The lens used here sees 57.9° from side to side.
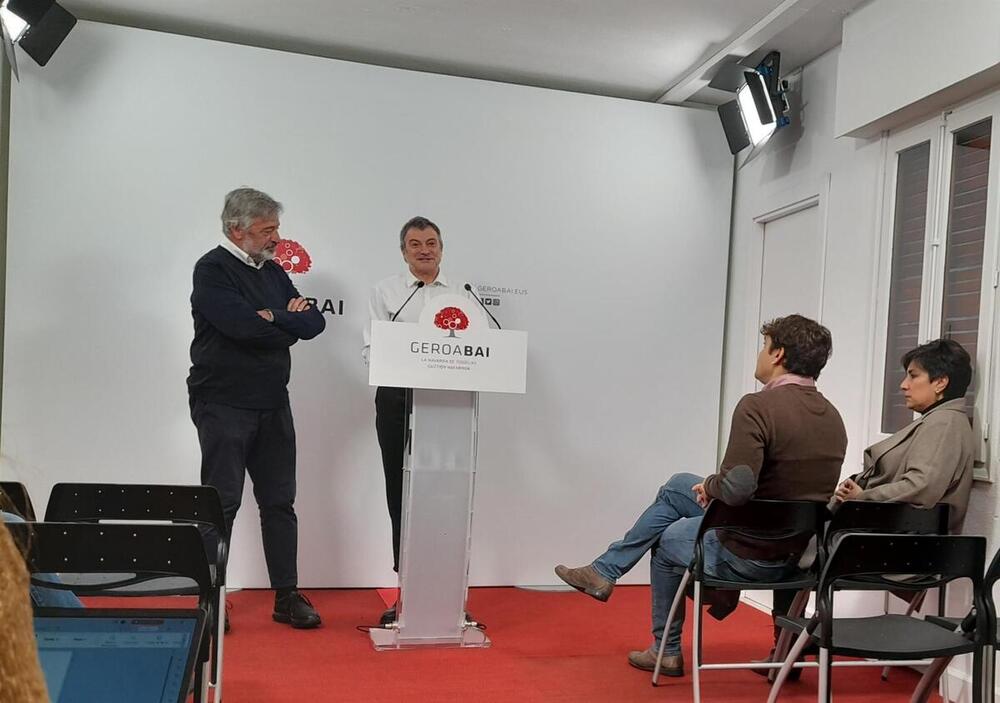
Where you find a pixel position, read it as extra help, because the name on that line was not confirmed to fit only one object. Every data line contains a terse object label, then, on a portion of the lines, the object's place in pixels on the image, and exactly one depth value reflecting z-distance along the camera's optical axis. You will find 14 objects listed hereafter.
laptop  1.34
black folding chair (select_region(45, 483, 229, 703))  2.75
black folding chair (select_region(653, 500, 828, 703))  3.13
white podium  3.73
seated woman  3.30
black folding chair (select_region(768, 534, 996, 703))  2.48
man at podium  4.37
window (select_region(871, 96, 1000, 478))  3.55
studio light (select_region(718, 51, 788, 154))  4.88
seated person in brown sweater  3.27
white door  4.86
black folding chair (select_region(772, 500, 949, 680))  3.06
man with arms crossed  3.97
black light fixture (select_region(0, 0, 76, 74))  4.16
